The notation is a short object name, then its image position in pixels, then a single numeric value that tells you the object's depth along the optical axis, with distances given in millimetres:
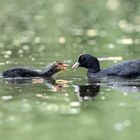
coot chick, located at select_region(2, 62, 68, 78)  20438
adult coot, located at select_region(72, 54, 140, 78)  20094
